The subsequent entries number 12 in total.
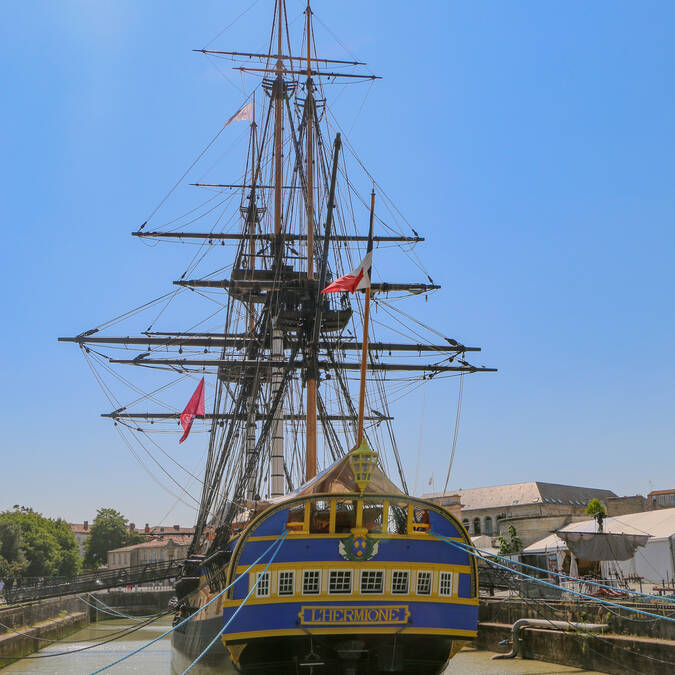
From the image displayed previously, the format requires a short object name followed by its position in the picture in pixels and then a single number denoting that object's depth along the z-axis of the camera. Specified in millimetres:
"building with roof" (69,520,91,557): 149375
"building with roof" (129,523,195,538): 123269
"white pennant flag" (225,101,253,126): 29998
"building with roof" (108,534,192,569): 106562
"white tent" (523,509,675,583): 28812
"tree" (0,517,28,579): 70062
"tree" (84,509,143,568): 107188
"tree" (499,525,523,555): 43000
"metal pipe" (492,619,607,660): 22328
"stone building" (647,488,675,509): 51844
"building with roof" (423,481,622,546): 62250
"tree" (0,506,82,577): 70625
